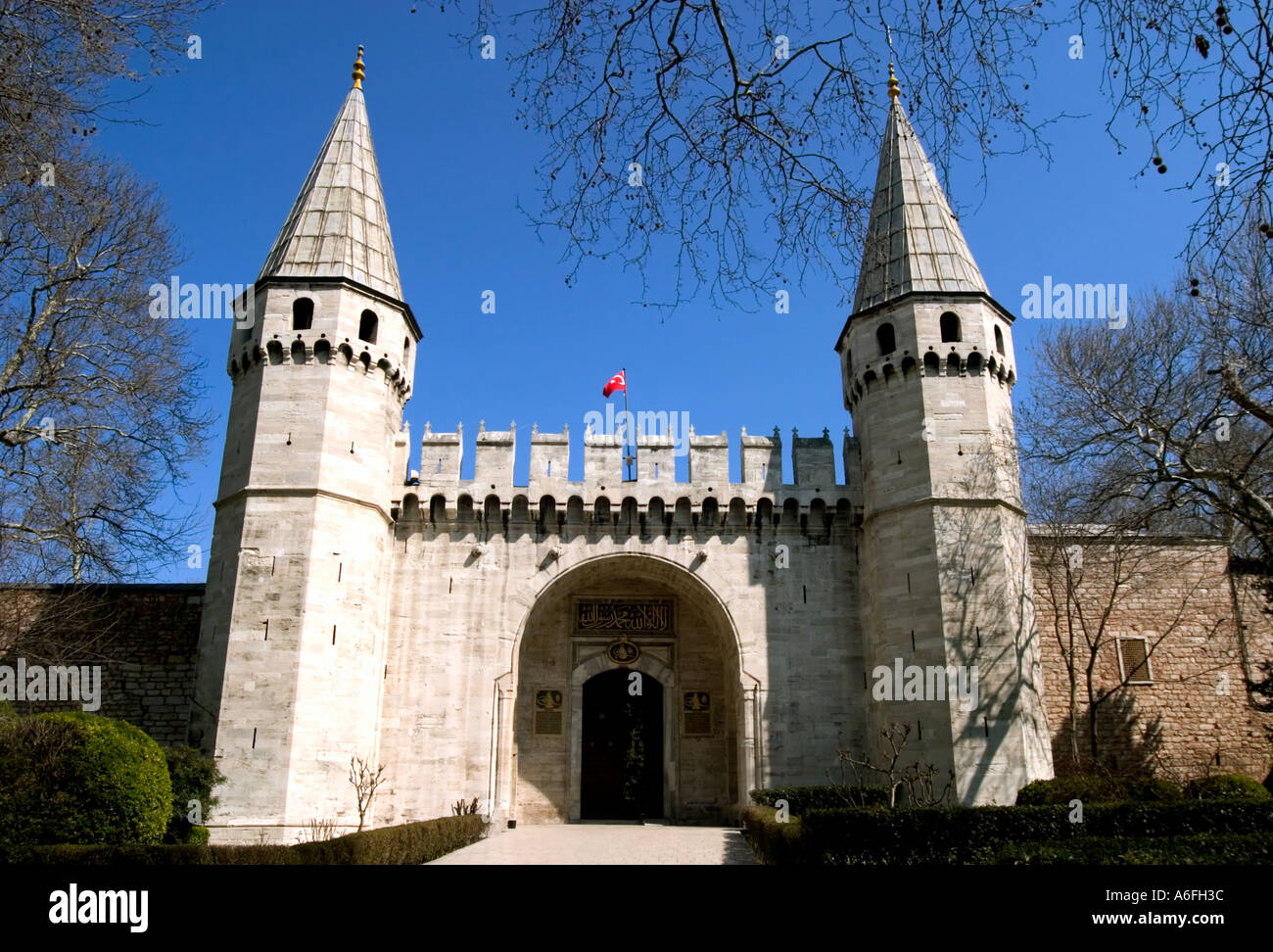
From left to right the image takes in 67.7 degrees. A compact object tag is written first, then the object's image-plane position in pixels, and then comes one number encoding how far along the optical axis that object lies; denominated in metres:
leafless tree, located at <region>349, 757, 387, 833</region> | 15.57
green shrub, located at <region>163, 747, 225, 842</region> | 13.98
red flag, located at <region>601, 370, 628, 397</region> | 22.22
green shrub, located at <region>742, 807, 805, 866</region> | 11.32
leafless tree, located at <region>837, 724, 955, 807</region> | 14.87
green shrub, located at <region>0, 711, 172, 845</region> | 11.07
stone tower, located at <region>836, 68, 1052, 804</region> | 16.08
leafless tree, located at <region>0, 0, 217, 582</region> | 13.33
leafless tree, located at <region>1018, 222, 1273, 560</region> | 12.86
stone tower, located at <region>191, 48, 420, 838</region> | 15.45
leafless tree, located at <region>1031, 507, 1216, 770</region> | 18.94
